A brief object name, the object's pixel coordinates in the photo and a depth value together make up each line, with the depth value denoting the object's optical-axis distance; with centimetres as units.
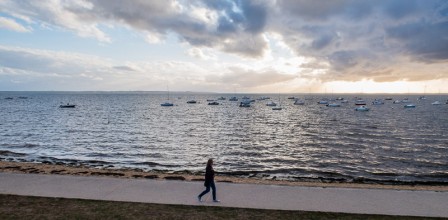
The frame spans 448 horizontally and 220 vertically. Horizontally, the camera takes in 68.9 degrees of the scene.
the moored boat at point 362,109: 10265
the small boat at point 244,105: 13524
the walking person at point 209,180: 1309
